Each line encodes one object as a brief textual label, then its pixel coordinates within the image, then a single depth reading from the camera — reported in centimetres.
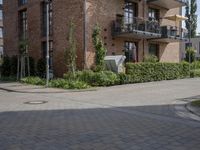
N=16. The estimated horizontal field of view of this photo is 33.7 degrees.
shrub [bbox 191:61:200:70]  3422
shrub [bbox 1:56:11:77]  3164
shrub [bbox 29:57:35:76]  2821
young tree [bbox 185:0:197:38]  6216
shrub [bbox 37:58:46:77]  2705
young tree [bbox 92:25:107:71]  2238
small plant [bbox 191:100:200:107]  1180
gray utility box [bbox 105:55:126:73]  2343
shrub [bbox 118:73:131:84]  2258
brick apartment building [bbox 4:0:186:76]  2527
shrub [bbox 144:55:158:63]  2752
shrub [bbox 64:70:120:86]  2121
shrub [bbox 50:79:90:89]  1964
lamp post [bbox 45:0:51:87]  2098
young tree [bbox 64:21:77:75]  2273
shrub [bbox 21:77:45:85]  2261
